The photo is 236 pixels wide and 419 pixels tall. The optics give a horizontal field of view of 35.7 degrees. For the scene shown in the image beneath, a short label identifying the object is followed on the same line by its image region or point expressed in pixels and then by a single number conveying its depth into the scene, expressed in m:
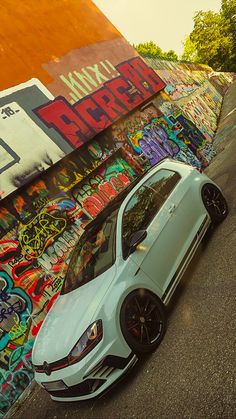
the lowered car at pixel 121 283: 4.18
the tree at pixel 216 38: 51.03
